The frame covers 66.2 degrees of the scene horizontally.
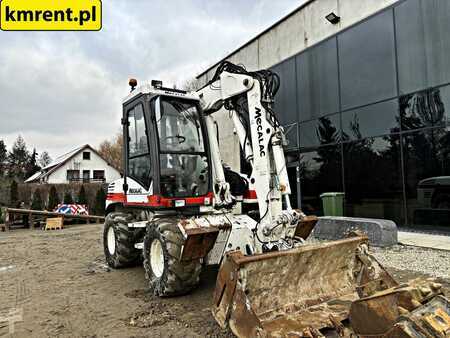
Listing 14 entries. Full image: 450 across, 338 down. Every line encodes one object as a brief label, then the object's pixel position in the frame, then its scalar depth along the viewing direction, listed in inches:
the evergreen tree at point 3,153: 2376.8
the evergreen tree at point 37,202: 746.2
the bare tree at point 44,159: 2650.1
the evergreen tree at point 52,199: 775.1
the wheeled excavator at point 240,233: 107.2
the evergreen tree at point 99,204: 781.3
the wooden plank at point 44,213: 606.5
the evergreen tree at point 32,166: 2305.0
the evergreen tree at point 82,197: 808.9
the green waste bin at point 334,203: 375.9
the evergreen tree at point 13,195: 805.9
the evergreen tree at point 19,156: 2304.4
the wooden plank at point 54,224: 601.0
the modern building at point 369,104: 326.6
